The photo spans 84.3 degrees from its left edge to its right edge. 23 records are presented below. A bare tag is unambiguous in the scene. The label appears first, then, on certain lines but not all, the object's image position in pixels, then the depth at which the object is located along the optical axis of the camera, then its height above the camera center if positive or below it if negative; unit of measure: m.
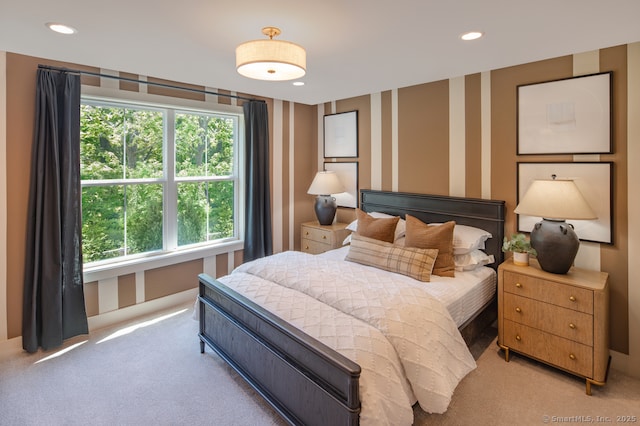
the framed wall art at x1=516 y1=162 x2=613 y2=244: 2.63 +0.11
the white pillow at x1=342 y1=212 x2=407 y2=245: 3.52 -0.22
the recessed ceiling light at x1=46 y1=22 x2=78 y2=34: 2.18 +1.14
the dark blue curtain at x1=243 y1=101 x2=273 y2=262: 4.24 +0.30
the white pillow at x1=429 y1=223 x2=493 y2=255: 3.06 -0.30
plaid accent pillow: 2.80 -0.43
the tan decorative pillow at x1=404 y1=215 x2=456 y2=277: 2.92 -0.32
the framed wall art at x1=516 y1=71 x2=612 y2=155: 2.64 +0.70
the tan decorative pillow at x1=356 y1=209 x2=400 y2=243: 3.38 -0.23
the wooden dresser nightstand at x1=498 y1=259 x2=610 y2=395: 2.38 -0.81
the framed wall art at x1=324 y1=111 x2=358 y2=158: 4.46 +0.93
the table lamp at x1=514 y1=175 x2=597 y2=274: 2.47 -0.08
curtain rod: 2.90 +1.19
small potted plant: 2.81 -0.35
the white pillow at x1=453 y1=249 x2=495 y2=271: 3.04 -0.48
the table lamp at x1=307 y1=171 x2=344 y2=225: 4.38 +0.17
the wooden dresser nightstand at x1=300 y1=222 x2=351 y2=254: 4.32 -0.38
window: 3.32 +0.30
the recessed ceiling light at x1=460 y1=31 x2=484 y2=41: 2.29 +1.12
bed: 1.73 -0.79
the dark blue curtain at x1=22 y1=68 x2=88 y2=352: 2.84 -0.07
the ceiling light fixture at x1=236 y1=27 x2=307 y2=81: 1.91 +0.83
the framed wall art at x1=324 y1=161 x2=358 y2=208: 4.52 +0.32
